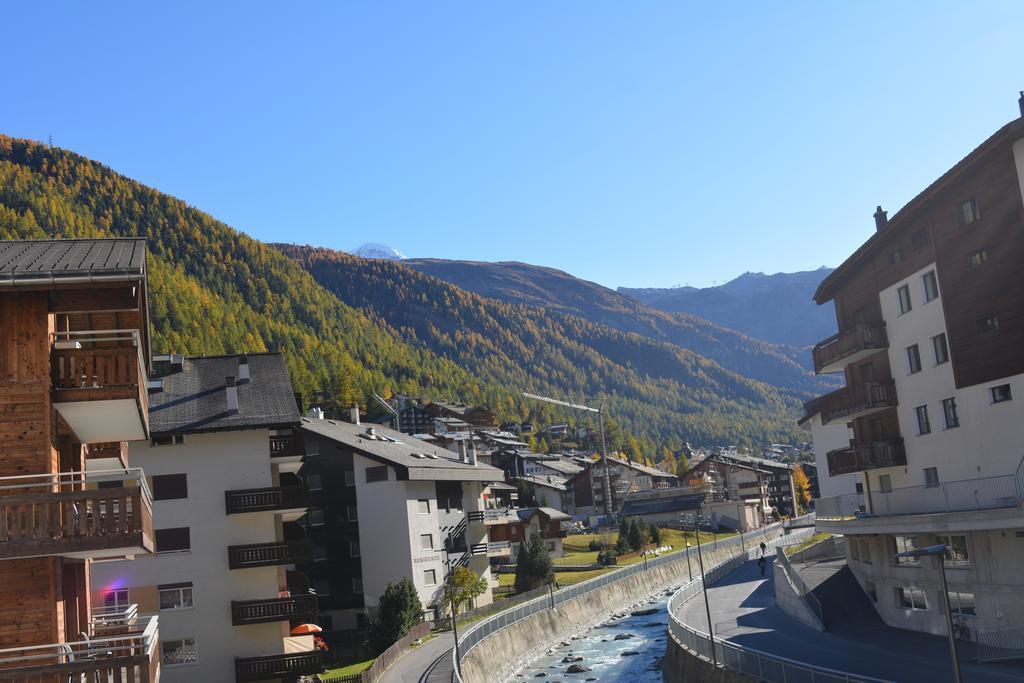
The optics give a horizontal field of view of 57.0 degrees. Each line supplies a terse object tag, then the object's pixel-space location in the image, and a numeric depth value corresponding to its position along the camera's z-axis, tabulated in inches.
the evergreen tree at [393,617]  2087.8
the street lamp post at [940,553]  835.4
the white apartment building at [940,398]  1489.9
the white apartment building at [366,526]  2407.7
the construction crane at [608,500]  5698.8
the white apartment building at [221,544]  1633.9
